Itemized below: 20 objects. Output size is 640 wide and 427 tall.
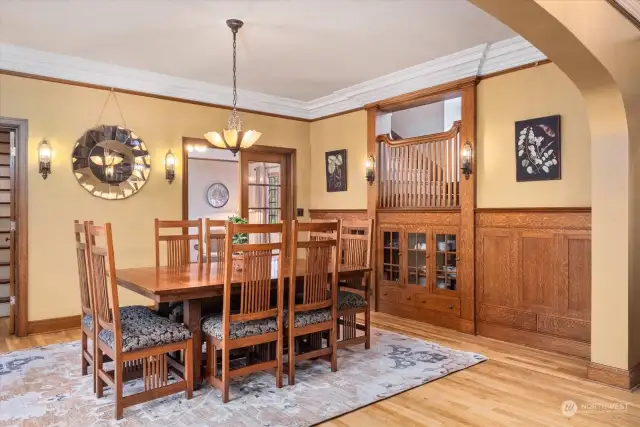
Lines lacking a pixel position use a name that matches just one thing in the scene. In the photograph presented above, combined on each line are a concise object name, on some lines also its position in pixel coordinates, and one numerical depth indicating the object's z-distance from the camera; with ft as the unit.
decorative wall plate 29.07
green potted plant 10.44
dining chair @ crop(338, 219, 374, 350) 12.12
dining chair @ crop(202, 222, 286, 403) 9.07
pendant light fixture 12.73
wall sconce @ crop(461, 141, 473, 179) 14.60
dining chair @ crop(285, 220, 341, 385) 10.05
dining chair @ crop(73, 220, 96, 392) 9.70
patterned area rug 8.52
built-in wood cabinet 15.26
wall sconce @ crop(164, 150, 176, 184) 16.98
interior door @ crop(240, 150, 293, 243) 19.72
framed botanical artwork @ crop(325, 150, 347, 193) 19.48
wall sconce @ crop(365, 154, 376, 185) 17.88
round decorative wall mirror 15.26
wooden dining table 8.98
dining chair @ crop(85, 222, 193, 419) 8.44
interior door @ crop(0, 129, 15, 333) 16.80
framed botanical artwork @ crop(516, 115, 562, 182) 12.76
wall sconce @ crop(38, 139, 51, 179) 14.33
